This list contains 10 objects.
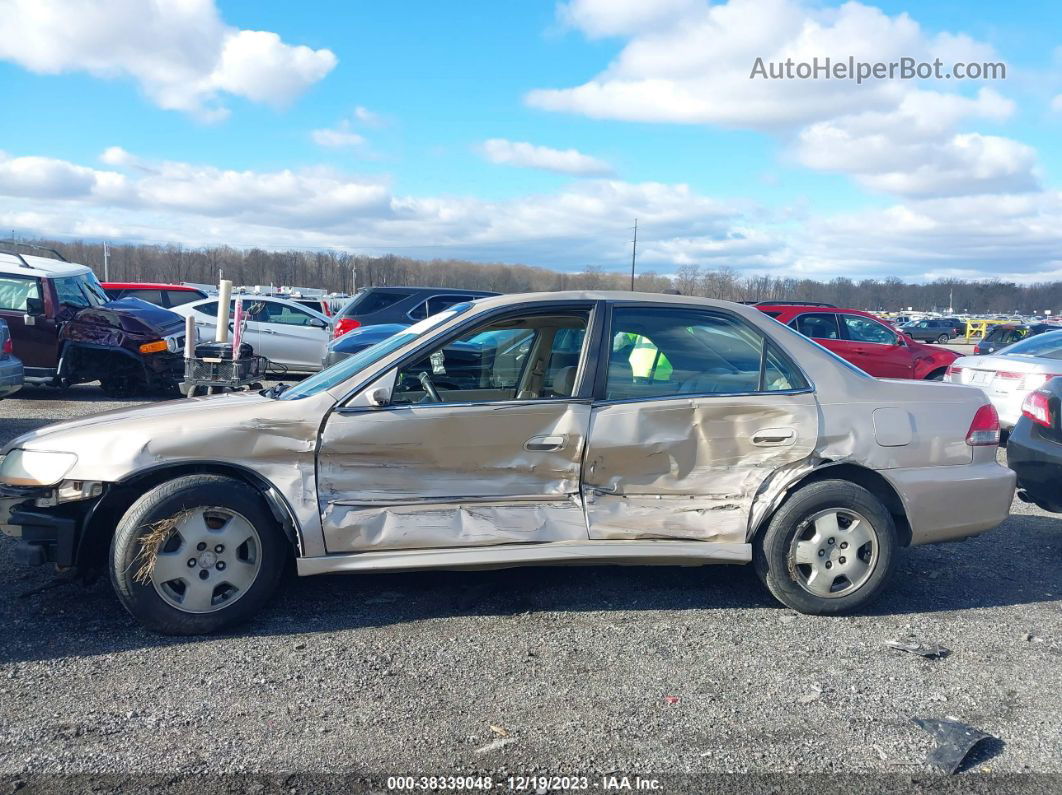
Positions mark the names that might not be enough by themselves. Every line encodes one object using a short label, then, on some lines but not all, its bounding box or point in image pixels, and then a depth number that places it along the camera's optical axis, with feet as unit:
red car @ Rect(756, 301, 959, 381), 47.88
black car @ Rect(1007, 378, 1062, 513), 19.16
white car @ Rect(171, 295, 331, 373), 51.60
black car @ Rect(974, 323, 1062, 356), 99.19
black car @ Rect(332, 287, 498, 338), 47.93
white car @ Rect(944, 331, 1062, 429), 31.99
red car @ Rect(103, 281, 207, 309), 69.51
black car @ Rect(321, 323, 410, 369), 35.70
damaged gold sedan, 13.33
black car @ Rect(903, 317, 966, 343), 169.58
